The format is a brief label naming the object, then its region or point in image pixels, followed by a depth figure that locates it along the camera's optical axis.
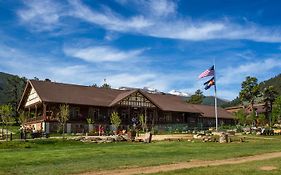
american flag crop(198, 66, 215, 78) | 55.97
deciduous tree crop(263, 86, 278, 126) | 94.00
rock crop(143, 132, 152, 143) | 39.78
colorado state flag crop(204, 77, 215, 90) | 56.25
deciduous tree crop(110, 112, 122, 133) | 60.59
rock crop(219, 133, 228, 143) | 39.00
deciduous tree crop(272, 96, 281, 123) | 79.25
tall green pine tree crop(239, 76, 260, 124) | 89.88
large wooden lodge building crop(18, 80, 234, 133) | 65.88
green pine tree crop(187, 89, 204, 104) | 112.82
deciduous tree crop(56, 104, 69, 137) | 52.23
